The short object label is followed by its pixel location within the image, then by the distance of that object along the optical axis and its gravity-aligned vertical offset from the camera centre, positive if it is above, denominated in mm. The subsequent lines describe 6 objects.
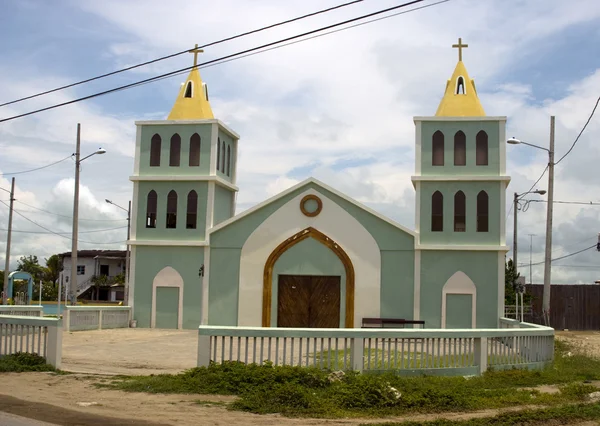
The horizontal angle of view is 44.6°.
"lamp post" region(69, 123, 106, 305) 31516 +1891
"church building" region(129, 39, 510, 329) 26453 +1058
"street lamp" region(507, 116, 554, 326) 26875 +1983
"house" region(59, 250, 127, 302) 65438 +16
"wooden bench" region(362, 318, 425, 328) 25419 -1517
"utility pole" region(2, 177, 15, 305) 40188 +1877
